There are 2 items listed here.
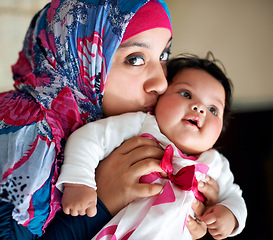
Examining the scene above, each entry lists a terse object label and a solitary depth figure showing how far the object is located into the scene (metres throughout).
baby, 0.77
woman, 0.77
